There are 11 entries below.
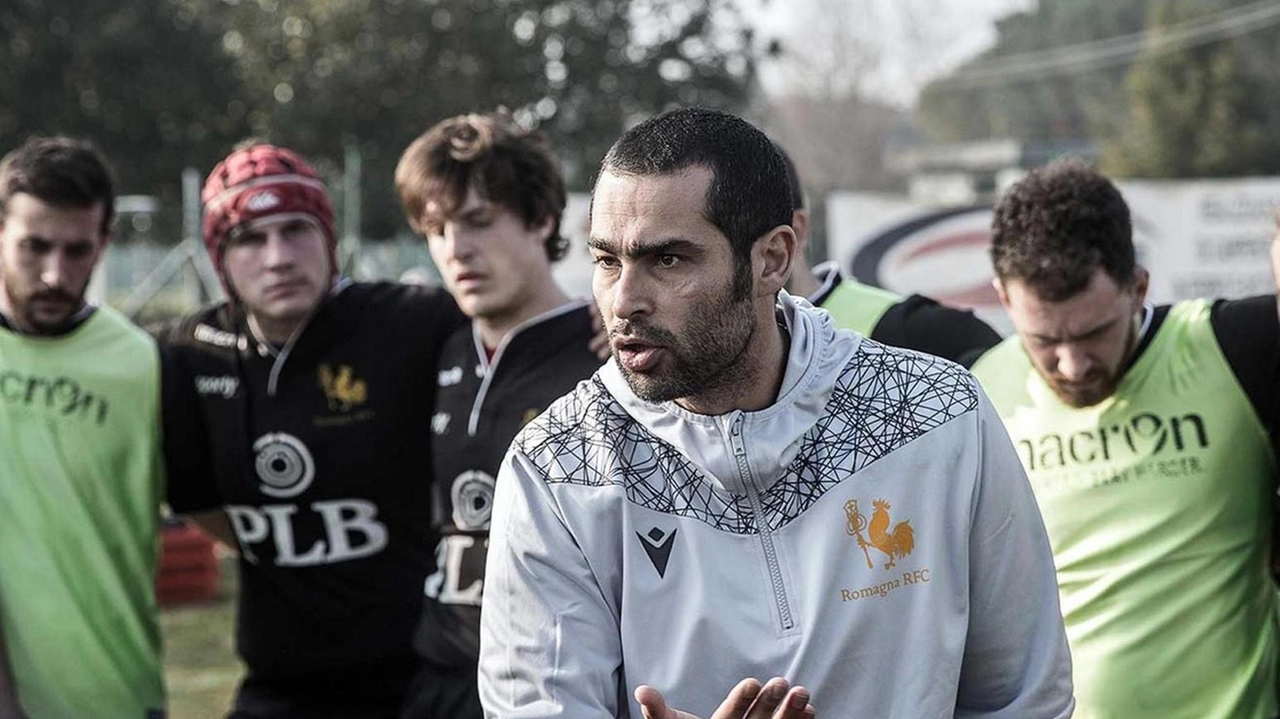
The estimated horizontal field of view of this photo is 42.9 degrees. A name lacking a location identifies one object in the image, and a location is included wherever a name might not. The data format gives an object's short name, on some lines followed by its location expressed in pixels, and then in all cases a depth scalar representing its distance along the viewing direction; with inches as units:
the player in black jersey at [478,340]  170.1
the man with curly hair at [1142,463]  155.6
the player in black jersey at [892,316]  164.4
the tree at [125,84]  1106.7
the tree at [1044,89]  2162.9
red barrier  433.7
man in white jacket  105.6
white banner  592.7
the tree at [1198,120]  1498.5
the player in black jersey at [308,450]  189.0
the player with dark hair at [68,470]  184.9
